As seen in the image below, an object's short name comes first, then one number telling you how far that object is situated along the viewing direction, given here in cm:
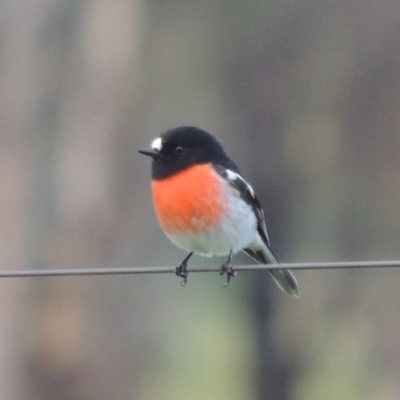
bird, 895
